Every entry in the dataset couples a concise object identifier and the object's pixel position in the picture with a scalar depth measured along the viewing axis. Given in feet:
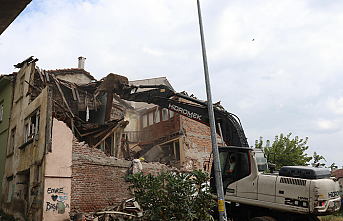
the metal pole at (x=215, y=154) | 26.48
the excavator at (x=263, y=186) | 23.72
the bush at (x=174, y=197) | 26.48
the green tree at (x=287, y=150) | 66.91
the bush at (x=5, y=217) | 42.37
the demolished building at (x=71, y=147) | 38.04
